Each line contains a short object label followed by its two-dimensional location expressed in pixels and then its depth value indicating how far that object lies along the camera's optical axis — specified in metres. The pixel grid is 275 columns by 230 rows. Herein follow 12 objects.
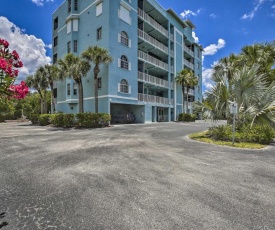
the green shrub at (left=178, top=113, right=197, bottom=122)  33.50
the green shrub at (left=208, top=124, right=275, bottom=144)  9.90
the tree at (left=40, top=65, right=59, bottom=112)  23.96
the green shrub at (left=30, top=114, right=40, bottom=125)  25.96
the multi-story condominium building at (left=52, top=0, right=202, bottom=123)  23.03
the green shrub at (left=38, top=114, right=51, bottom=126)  23.35
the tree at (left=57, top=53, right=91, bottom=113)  19.62
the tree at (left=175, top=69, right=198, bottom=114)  32.84
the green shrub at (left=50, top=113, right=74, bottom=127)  19.75
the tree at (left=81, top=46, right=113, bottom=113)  19.25
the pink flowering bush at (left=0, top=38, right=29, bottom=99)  2.83
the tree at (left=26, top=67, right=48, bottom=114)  25.09
